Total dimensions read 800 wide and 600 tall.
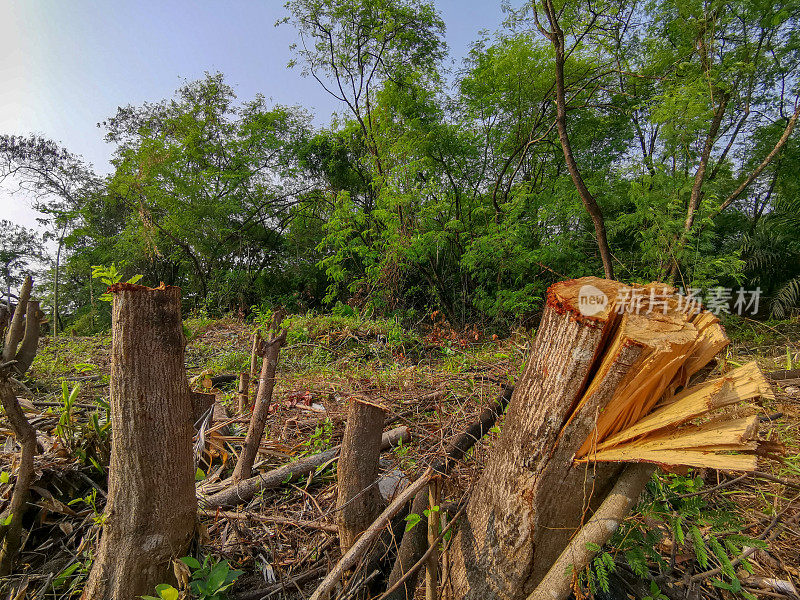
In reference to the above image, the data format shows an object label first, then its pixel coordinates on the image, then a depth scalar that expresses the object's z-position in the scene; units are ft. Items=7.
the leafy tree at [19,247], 45.62
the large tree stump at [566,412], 2.97
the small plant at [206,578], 4.07
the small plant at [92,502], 5.52
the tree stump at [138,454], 4.23
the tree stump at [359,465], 4.78
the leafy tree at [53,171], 41.86
